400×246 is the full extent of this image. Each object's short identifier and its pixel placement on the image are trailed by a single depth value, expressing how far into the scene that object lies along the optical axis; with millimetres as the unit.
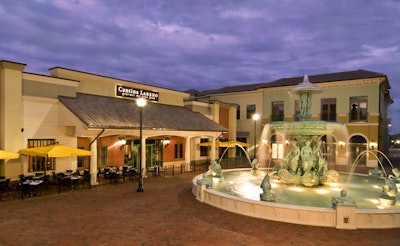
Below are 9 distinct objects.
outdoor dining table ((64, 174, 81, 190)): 14638
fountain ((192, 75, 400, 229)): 9062
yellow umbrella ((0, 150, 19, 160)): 13141
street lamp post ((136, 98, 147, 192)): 13739
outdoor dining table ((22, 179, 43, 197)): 12756
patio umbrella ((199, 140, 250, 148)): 25780
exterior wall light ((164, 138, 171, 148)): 24209
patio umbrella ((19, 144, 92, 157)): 13859
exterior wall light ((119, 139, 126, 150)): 20906
